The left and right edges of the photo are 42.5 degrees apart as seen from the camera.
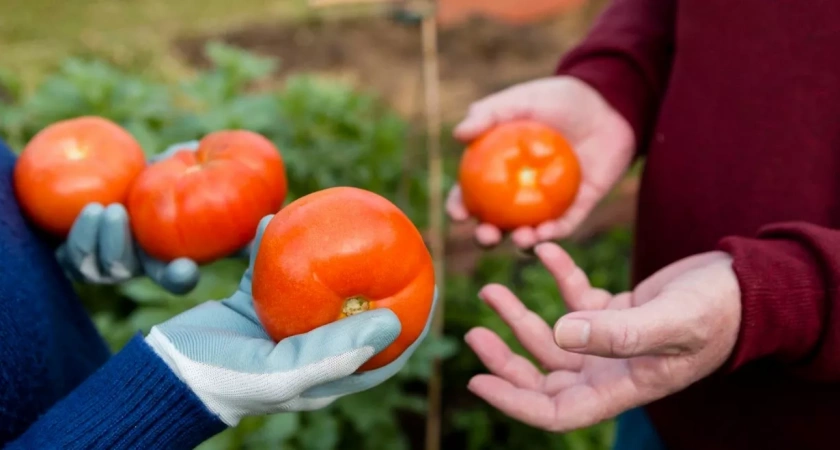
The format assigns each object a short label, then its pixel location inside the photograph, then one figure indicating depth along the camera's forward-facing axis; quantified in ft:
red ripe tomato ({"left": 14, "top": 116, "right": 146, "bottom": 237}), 2.02
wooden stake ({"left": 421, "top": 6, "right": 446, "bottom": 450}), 3.14
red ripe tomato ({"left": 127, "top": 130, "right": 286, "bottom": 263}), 2.03
